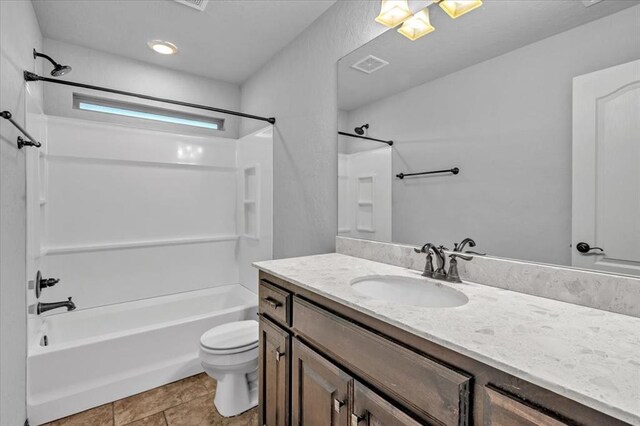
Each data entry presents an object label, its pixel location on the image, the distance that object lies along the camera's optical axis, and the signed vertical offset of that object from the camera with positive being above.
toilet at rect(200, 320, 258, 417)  1.79 -0.97
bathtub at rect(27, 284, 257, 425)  1.78 -0.99
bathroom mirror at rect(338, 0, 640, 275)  0.89 +0.31
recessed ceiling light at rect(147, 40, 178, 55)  2.33 +1.33
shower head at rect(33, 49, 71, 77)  1.69 +0.82
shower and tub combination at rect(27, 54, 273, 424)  1.87 -0.35
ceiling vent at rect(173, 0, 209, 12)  1.85 +1.32
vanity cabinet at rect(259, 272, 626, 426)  0.58 -0.44
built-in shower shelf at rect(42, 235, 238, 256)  2.34 -0.31
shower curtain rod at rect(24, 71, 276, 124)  1.65 +0.77
